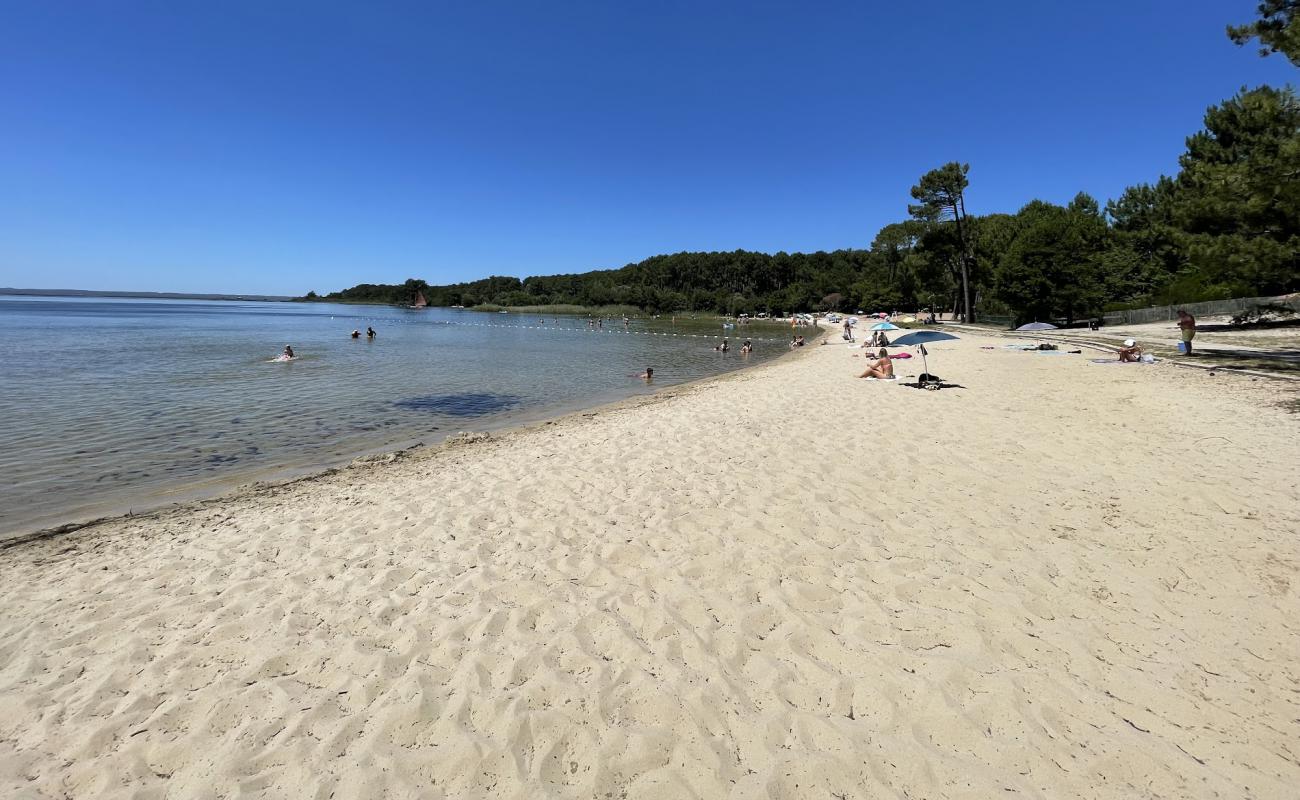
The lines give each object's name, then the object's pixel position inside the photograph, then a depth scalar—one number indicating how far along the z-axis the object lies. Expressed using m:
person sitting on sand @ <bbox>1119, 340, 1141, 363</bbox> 19.02
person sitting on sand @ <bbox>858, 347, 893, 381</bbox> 18.14
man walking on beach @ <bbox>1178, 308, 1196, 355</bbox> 19.14
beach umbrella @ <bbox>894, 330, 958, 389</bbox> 16.42
